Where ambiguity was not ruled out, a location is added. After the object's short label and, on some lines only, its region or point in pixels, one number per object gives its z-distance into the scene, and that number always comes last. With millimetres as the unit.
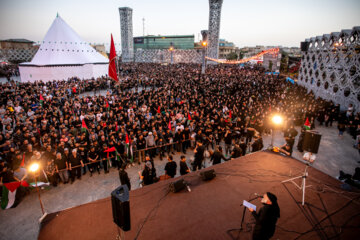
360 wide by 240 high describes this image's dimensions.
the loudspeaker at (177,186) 4430
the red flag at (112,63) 10517
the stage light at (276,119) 6109
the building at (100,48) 76275
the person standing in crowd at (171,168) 5570
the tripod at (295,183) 4619
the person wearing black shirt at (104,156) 7160
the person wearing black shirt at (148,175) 5305
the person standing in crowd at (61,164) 6418
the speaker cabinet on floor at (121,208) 2490
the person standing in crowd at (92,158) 6945
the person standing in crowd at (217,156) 6360
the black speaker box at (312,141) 4371
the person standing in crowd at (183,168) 5720
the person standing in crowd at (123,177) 5239
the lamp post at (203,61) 22564
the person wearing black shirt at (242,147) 7110
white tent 23266
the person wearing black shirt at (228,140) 8158
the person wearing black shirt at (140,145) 7805
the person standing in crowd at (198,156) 6658
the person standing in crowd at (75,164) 6590
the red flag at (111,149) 7180
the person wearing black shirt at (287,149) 6477
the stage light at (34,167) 4067
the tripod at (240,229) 3416
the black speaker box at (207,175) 4902
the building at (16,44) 55062
